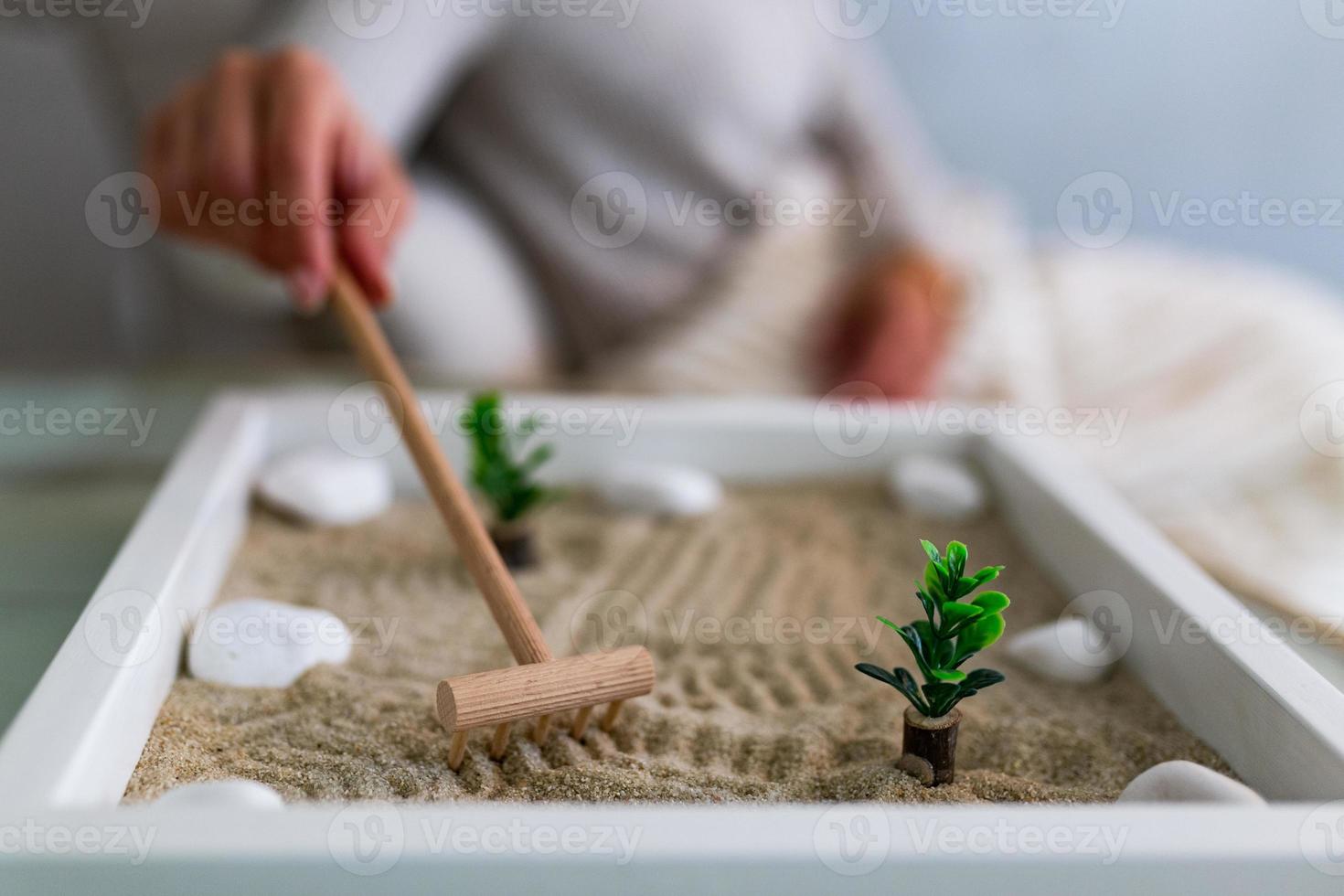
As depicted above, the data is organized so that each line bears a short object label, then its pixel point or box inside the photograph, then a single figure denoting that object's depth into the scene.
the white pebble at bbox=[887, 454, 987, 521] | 0.81
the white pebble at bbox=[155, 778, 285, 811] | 0.41
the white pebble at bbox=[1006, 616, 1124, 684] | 0.60
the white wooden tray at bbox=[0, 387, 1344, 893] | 0.37
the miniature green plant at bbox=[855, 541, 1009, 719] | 0.47
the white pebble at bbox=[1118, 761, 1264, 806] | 0.43
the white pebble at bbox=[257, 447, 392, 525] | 0.76
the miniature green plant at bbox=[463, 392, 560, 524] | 0.73
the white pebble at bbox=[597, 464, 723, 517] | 0.80
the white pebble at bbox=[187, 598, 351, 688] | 0.56
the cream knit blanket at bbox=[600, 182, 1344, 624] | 0.88
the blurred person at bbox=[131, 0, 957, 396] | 1.18
